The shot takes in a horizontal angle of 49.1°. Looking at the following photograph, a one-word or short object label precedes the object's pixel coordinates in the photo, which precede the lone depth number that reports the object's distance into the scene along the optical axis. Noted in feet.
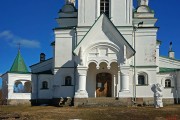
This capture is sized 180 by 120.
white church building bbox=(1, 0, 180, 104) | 54.36
